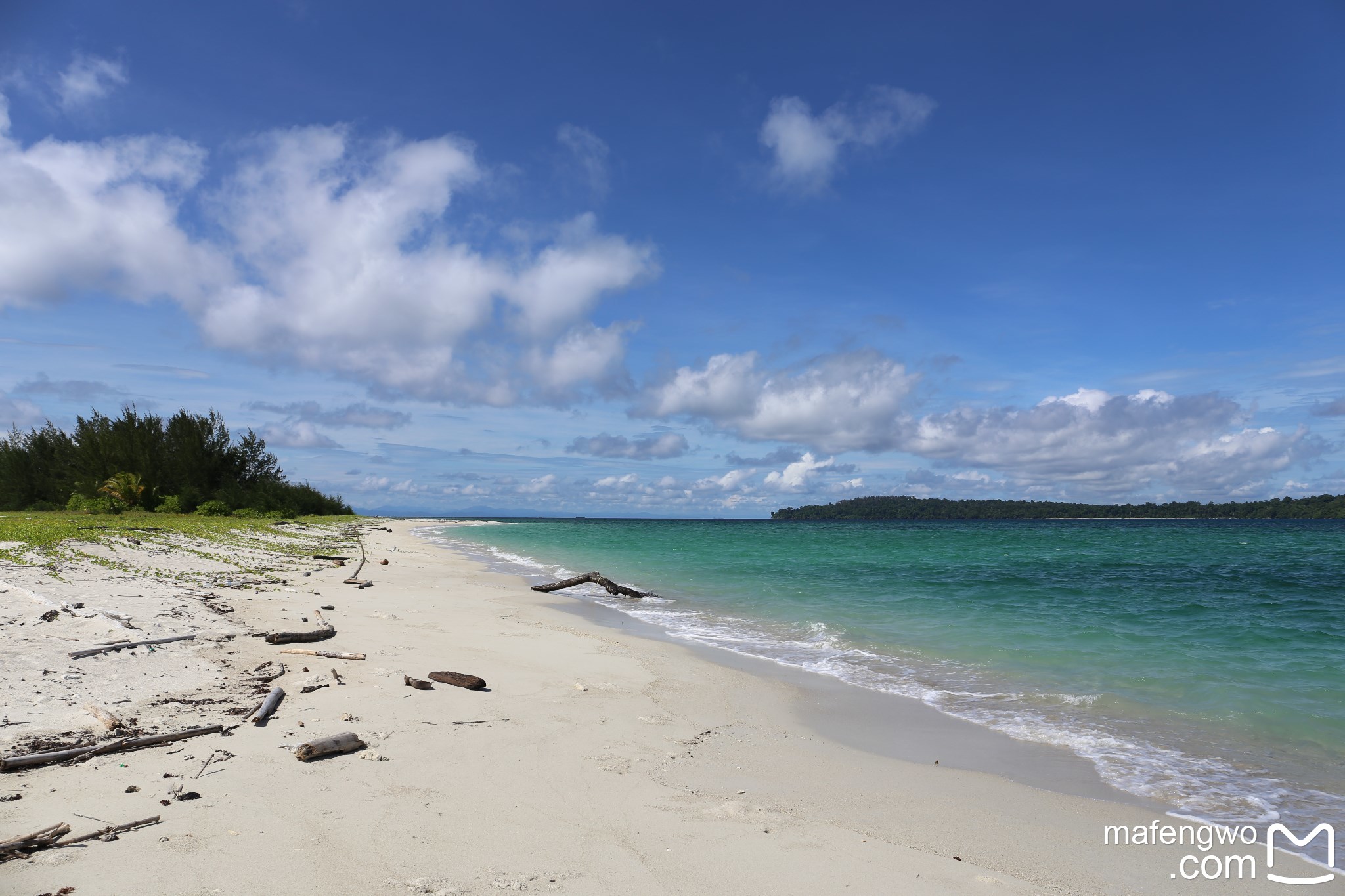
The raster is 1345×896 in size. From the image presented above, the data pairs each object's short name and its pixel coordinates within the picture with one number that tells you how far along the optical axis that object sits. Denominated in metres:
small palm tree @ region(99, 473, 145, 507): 37.31
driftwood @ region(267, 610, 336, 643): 8.19
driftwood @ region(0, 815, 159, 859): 3.24
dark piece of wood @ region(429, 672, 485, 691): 7.20
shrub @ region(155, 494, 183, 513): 39.25
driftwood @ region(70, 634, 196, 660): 6.35
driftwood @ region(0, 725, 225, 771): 4.16
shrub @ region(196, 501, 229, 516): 40.25
